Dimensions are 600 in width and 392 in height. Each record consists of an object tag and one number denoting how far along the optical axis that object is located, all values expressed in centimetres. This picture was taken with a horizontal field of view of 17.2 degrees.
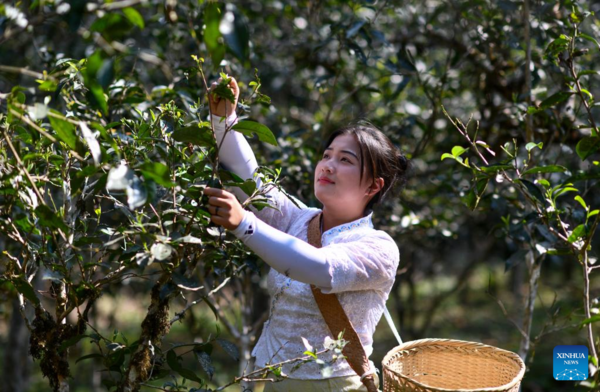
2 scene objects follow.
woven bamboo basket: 448
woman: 424
